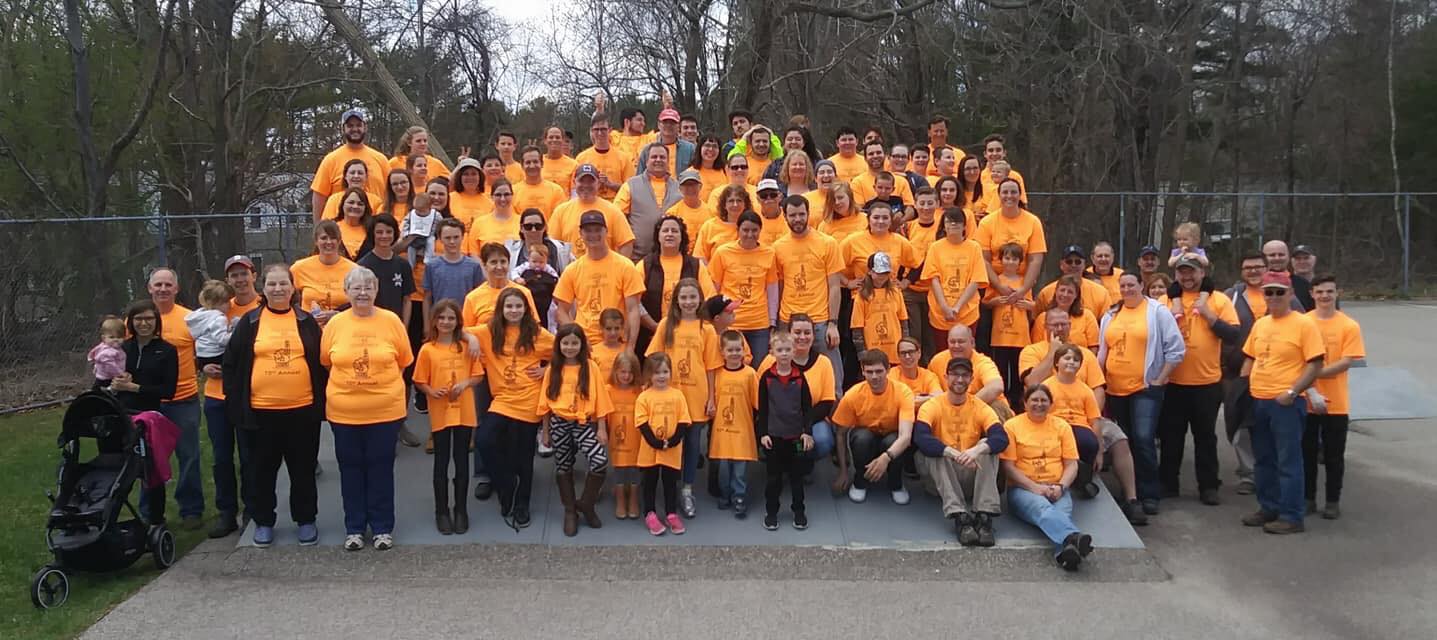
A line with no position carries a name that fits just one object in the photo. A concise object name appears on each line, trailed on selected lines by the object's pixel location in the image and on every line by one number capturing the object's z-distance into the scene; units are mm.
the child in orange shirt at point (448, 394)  6445
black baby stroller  5668
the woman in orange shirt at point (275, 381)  6090
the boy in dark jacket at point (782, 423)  6648
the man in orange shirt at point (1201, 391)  7500
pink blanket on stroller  6164
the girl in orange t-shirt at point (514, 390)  6523
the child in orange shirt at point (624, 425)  6703
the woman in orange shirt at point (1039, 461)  6586
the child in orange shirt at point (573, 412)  6422
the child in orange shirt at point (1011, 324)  8281
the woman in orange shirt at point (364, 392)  6062
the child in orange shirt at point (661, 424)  6516
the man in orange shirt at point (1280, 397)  6691
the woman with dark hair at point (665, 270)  7309
